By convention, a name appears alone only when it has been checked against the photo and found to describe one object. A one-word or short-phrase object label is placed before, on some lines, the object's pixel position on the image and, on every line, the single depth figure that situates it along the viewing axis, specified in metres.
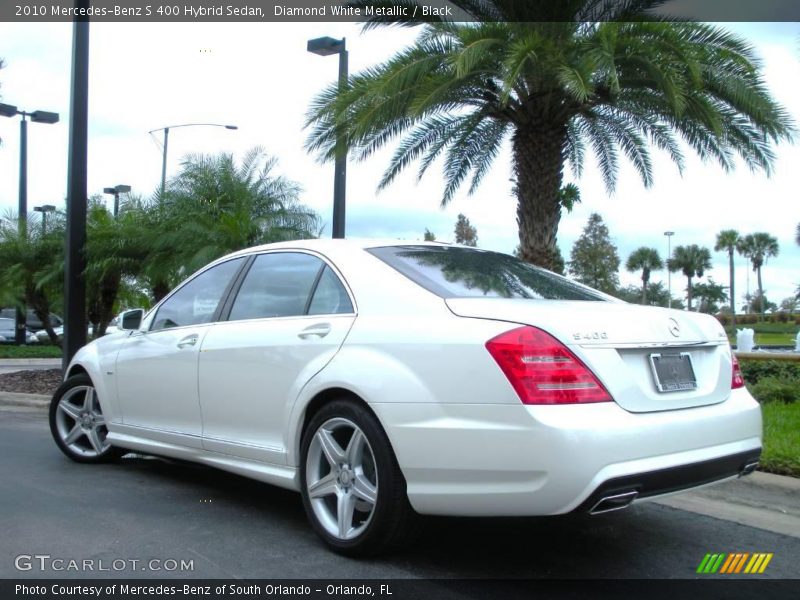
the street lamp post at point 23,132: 18.88
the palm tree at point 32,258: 13.96
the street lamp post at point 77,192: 10.38
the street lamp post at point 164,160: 23.39
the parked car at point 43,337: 29.79
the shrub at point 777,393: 8.47
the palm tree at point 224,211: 10.97
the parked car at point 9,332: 34.92
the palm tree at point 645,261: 77.75
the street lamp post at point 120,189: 23.24
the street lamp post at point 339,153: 10.62
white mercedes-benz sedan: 3.30
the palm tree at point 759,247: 92.00
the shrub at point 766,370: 10.45
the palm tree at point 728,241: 82.19
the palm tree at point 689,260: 84.60
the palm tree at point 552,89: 9.28
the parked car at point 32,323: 42.63
